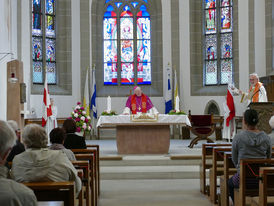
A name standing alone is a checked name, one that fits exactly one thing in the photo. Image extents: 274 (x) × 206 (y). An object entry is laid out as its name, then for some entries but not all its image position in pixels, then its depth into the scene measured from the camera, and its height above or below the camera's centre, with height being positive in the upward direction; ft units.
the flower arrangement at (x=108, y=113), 37.42 -1.12
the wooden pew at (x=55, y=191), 11.84 -2.22
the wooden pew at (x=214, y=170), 22.31 -3.29
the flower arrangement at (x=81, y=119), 41.78 -1.72
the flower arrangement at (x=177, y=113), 37.88 -1.19
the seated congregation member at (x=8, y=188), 7.52 -1.35
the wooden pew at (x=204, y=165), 24.90 -3.52
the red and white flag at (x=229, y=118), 41.34 -1.80
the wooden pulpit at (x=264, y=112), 33.32 -1.06
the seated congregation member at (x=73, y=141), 22.55 -1.93
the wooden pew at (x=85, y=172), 17.87 -2.72
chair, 41.45 -2.47
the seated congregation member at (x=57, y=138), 17.10 -1.35
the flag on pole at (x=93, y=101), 54.03 -0.30
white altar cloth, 36.47 -1.62
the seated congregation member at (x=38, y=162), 13.20 -1.67
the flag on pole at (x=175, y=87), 53.52 +1.09
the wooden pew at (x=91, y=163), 20.13 -2.69
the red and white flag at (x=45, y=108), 43.06 -0.79
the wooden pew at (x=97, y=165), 25.27 -3.48
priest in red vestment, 39.45 -0.44
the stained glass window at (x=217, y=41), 55.57 +6.21
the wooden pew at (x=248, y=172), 16.79 -2.61
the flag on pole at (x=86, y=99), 53.57 -0.08
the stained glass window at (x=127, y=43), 58.44 +6.40
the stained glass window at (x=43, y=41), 54.11 +6.38
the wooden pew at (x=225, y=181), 19.85 -3.47
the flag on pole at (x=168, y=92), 55.21 +0.58
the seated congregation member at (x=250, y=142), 17.71 -1.65
